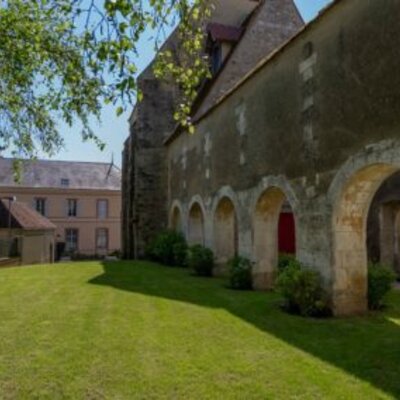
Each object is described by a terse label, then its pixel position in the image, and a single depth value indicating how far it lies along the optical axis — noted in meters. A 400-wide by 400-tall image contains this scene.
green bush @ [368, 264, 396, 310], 7.28
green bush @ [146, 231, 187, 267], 15.92
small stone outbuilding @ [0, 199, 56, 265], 25.38
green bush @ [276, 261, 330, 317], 7.11
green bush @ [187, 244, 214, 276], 12.76
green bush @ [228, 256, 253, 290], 10.01
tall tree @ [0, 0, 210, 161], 3.15
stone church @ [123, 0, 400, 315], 6.33
